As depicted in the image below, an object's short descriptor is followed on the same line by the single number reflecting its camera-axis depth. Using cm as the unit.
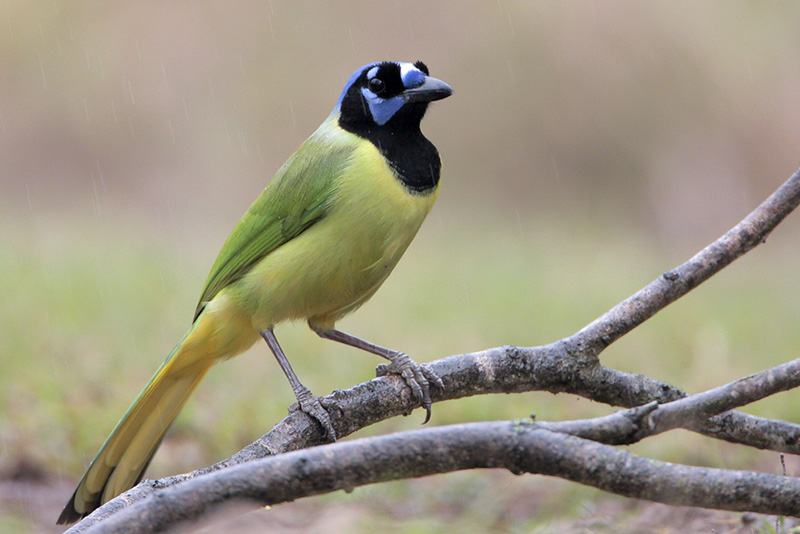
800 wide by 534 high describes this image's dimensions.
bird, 676
